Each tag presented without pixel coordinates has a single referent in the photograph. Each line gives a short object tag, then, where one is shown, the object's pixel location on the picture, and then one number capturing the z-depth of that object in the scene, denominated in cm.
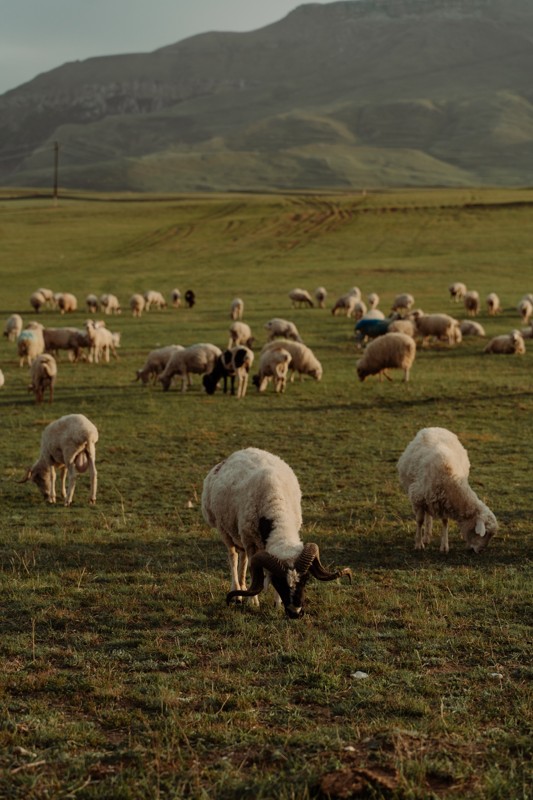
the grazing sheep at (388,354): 2730
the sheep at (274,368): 2600
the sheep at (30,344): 3003
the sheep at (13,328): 3750
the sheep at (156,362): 2744
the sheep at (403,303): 4456
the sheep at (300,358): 2753
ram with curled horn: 882
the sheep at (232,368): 2494
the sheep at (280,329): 3366
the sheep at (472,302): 4394
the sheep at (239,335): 3209
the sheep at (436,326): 3475
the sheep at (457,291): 4989
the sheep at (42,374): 2397
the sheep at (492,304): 4469
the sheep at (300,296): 4803
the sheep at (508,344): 3306
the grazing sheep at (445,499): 1270
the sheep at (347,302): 4400
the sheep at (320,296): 4872
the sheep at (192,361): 2641
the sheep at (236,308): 4284
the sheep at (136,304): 4591
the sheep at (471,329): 3781
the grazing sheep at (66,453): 1560
